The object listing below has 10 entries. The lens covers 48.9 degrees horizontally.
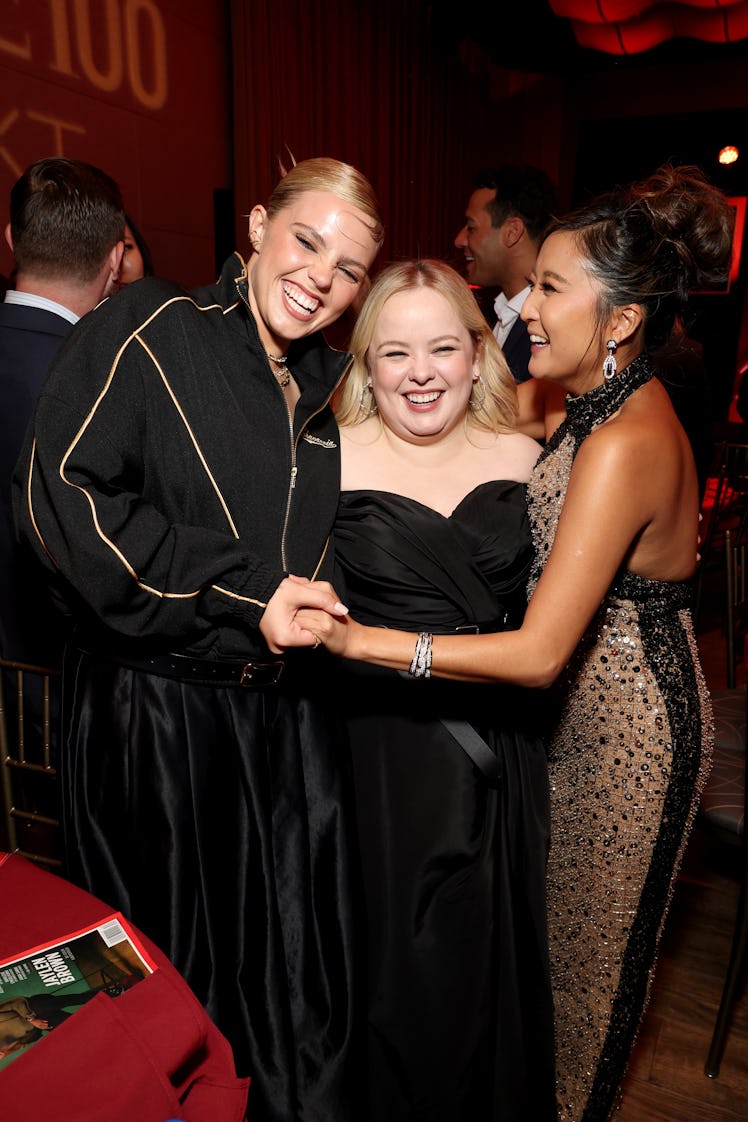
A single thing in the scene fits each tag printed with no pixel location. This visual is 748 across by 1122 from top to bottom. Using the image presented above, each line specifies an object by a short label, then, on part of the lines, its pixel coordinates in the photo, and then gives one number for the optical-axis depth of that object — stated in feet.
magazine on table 2.55
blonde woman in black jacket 4.17
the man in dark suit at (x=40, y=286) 6.85
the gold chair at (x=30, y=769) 4.96
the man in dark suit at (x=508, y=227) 10.87
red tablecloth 2.29
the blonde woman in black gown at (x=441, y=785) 5.18
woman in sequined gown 4.63
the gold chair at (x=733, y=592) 8.00
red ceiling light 14.93
